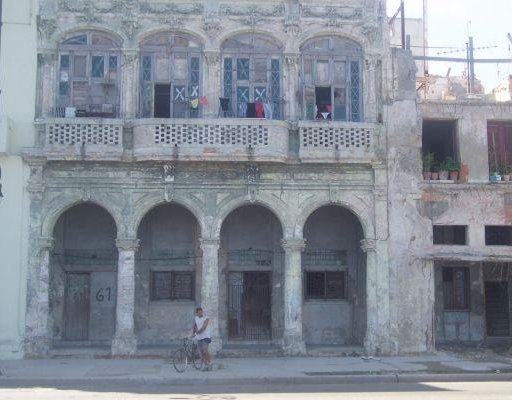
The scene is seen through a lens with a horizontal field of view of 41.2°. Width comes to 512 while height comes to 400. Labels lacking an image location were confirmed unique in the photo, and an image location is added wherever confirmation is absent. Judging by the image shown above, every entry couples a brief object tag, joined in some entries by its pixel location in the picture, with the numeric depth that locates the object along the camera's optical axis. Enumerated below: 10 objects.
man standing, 16.73
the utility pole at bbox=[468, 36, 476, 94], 25.94
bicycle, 17.03
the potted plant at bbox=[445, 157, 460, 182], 20.50
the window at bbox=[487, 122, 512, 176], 21.30
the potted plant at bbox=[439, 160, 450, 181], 20.50
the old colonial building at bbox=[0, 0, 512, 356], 19.30
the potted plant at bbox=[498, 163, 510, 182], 21.01
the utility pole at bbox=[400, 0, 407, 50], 22.22
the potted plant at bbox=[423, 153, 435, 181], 20.61
